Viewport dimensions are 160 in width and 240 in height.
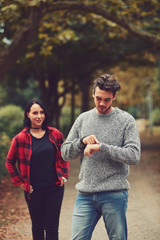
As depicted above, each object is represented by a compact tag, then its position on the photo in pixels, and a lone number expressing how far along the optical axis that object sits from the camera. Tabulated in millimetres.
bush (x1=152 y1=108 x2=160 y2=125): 52688
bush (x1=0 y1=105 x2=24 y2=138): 23594
